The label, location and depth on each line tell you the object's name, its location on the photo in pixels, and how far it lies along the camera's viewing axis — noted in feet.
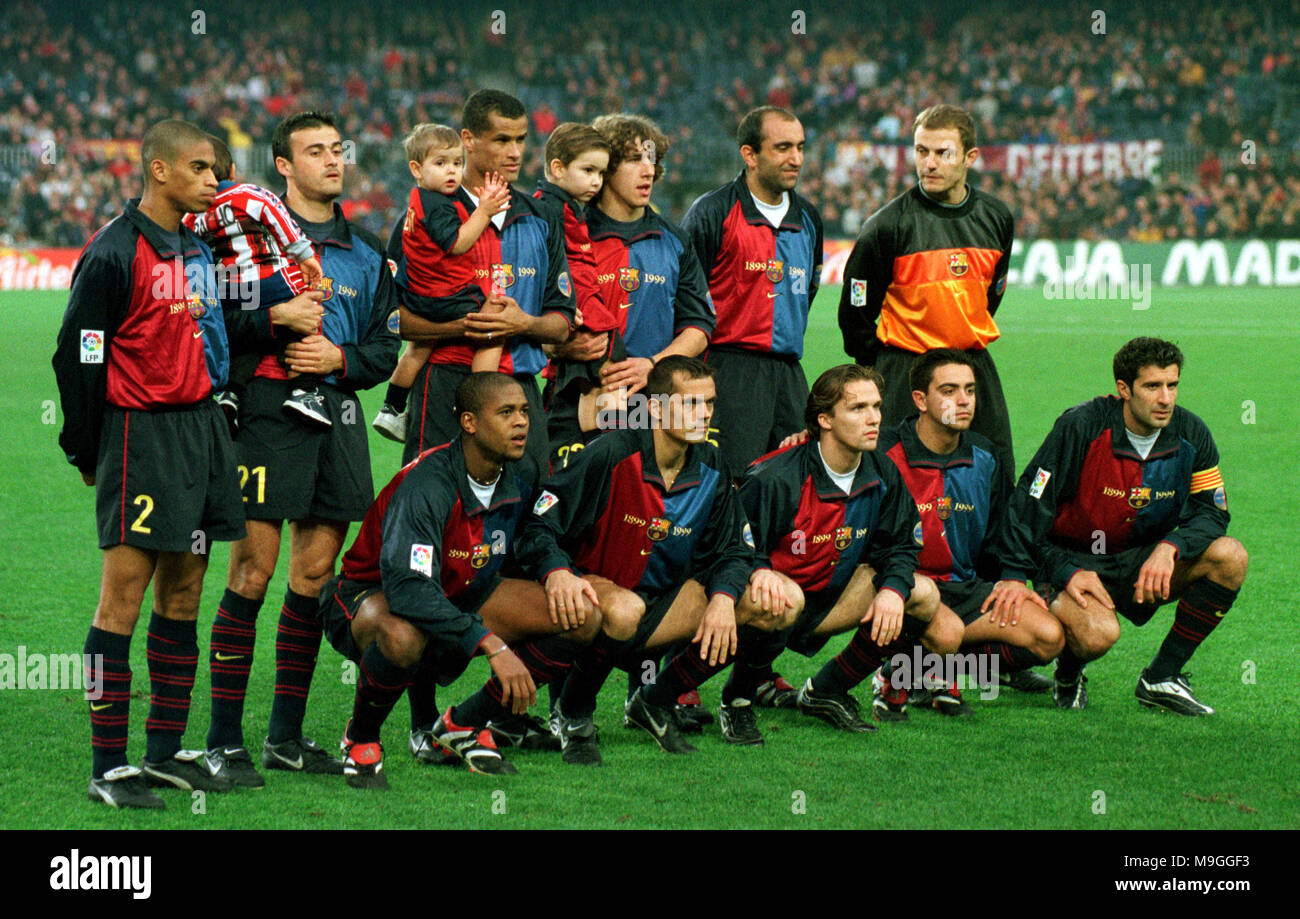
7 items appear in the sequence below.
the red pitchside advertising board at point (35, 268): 183.42
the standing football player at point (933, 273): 40.47
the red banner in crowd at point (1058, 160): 201.36
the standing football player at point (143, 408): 28.40
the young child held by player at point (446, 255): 34.73
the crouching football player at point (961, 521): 36.94
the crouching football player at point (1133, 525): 37.47
